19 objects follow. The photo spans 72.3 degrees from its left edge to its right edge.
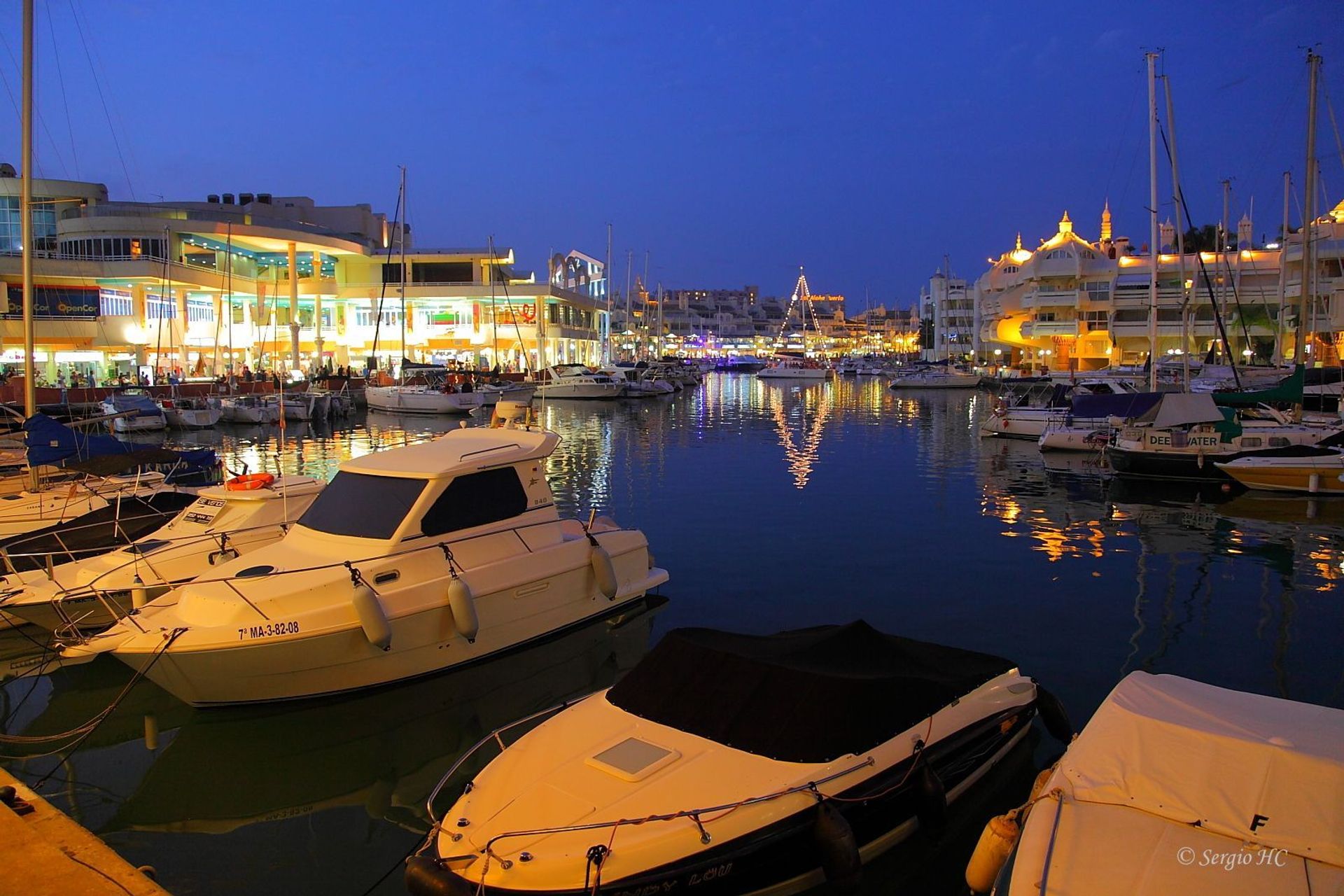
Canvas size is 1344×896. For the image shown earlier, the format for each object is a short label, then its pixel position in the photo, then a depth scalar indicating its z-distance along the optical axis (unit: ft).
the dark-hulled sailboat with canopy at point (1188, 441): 86.99
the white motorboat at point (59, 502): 51.34
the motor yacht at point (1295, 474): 79.00
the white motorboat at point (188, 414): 150.51
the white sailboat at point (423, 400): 184.75
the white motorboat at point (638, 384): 243.19
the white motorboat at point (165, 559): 37.73
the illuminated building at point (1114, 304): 240.53
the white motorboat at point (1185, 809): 16.34
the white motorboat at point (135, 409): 135.13
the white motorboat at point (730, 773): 18.88
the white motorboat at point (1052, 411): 120.37
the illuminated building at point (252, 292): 184.55
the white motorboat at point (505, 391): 194.80
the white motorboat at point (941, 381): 282.77
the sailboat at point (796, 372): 363.76
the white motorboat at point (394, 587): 31.68
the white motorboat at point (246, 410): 159.74
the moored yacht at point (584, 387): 233.76
